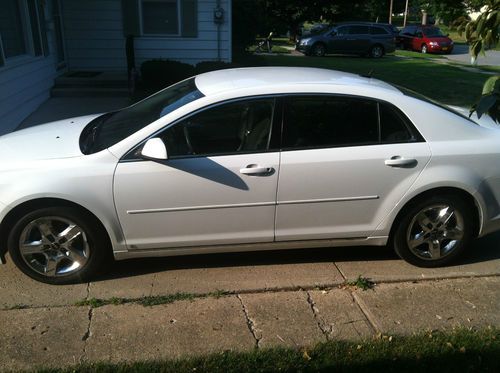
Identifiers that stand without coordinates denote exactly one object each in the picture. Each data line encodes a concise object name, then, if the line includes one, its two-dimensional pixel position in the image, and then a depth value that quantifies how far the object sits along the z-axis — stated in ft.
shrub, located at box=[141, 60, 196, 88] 35.60
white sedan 11.50
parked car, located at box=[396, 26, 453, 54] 98.79
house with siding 39.65
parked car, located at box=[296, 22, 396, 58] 85.46
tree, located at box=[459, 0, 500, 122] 6.26
